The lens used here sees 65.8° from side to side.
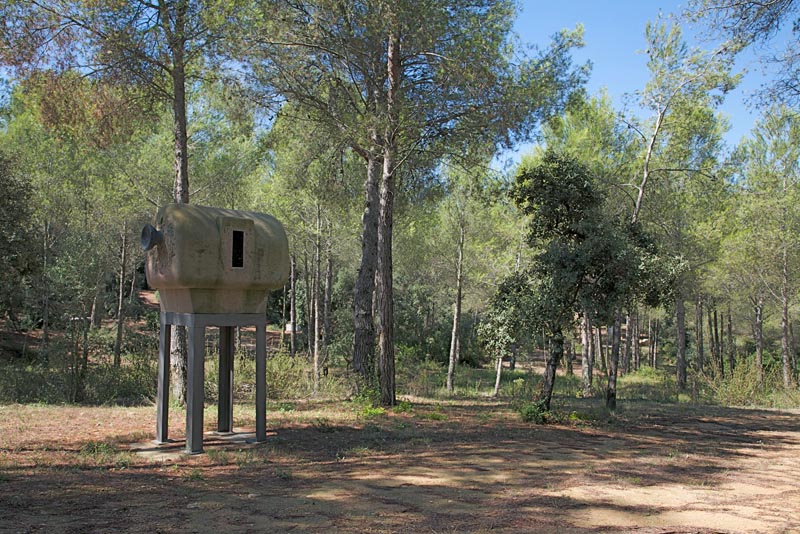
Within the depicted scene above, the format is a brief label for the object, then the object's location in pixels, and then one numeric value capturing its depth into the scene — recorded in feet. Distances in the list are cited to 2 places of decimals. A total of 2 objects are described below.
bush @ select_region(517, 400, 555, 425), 34.45
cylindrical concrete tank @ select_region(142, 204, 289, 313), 22.61
